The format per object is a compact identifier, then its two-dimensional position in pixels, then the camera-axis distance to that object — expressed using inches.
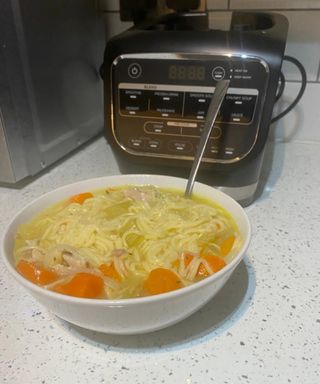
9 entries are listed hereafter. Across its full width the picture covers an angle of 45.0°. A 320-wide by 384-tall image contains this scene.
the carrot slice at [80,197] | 21.2
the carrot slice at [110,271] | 16.3
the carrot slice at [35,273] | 15.6
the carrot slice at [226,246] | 17.7
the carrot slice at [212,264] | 16.1
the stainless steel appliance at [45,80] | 25.3
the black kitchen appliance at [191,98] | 22.3
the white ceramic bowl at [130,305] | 13.1
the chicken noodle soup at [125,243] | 15.7
